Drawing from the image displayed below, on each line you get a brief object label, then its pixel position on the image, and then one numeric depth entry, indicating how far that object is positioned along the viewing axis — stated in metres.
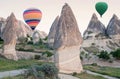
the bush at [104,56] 60.25
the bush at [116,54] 62.12
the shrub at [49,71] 23.45
